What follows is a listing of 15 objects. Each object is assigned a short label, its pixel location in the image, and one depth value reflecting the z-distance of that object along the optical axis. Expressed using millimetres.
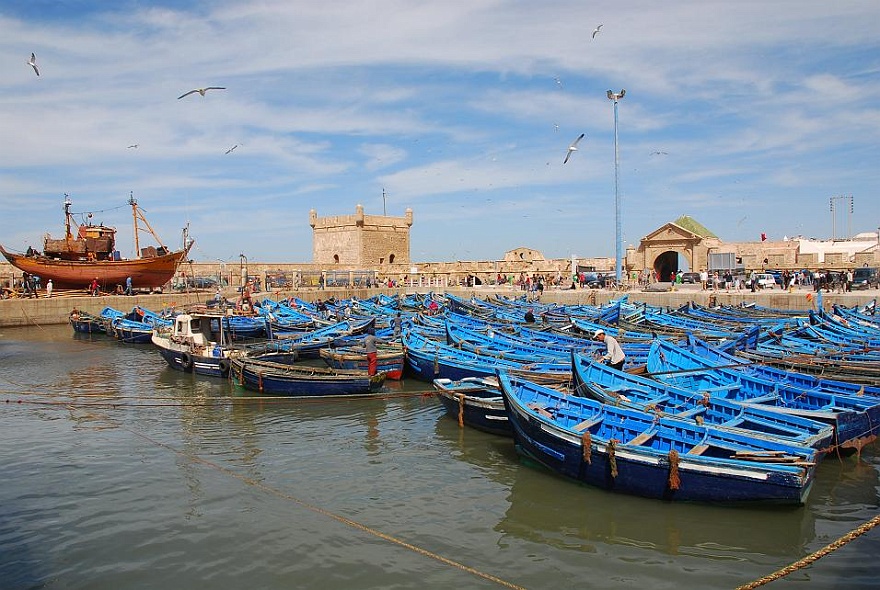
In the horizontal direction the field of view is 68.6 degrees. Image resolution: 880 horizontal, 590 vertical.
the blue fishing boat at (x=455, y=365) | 15133
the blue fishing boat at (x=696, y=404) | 10070
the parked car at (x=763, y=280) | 39844
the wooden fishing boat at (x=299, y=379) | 16609
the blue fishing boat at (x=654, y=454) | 8750
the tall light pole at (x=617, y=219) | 37038
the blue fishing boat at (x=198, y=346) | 19959
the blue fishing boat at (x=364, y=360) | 18984
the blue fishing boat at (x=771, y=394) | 10633
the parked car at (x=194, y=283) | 51125
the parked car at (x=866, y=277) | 37625
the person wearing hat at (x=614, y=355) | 14312
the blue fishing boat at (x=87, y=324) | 34844
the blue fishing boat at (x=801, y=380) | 12386
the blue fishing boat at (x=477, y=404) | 13039
